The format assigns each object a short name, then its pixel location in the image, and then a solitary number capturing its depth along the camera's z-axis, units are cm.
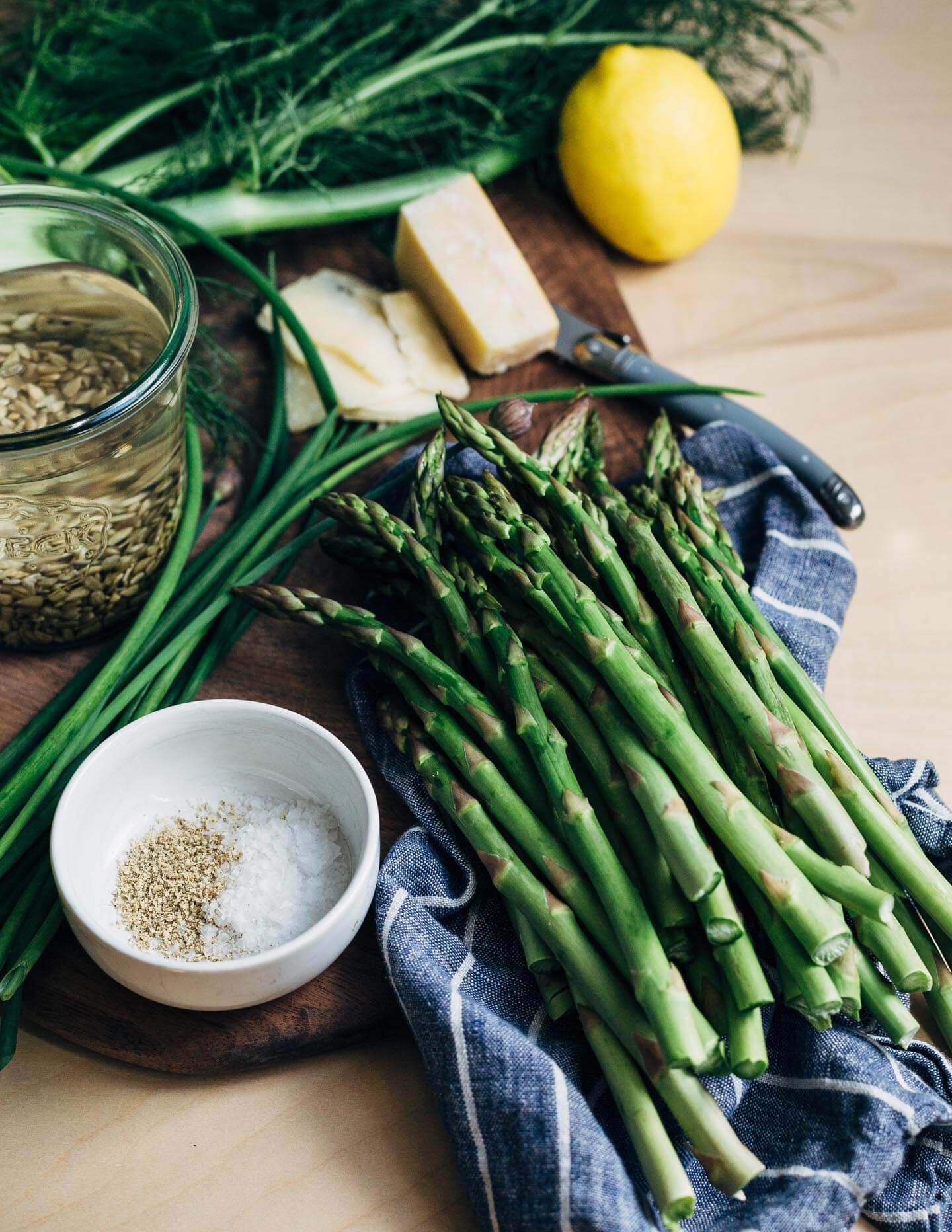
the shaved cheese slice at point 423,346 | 65
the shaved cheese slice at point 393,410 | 64
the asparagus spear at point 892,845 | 53
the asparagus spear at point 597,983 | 50
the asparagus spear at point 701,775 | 51
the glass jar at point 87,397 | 55
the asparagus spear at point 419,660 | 55
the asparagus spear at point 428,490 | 59
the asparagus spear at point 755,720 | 53
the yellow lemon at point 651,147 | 67
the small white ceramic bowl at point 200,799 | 52
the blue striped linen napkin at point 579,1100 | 51
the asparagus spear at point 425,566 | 56
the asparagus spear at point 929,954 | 53
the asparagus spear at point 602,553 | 56
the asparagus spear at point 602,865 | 50
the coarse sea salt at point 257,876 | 53
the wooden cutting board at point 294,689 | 54
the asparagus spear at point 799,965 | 51
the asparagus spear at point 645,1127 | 50
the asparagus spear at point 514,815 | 53
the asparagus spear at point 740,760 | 54
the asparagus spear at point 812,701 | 55
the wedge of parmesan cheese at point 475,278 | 65
